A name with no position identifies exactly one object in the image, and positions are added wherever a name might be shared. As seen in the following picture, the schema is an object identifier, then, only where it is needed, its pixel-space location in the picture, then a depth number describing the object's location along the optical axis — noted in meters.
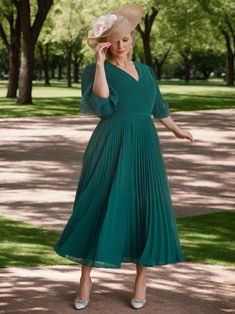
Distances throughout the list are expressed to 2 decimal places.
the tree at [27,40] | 29.89
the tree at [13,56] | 36.84
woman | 4.89
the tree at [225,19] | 40.38
